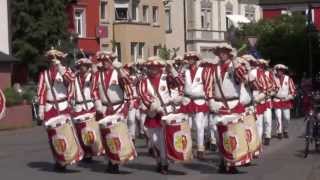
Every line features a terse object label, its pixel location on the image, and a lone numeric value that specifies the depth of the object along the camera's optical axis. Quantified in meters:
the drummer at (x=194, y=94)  19.12
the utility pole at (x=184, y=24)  73.56
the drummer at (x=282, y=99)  24.33
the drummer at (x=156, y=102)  15.88
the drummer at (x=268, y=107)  22.12
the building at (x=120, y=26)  63.66
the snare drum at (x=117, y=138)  15.98
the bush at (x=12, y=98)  33.44
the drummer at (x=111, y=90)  16.56
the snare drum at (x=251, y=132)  15.77
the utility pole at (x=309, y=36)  44.41
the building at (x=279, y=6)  91.06
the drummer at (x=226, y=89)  15.76
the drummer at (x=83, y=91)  18.27
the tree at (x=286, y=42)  58.25
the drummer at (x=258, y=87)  16.35
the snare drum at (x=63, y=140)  16.33
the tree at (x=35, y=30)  52.69
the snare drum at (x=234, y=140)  15.41
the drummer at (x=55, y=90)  16.83
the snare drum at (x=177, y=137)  15.59
